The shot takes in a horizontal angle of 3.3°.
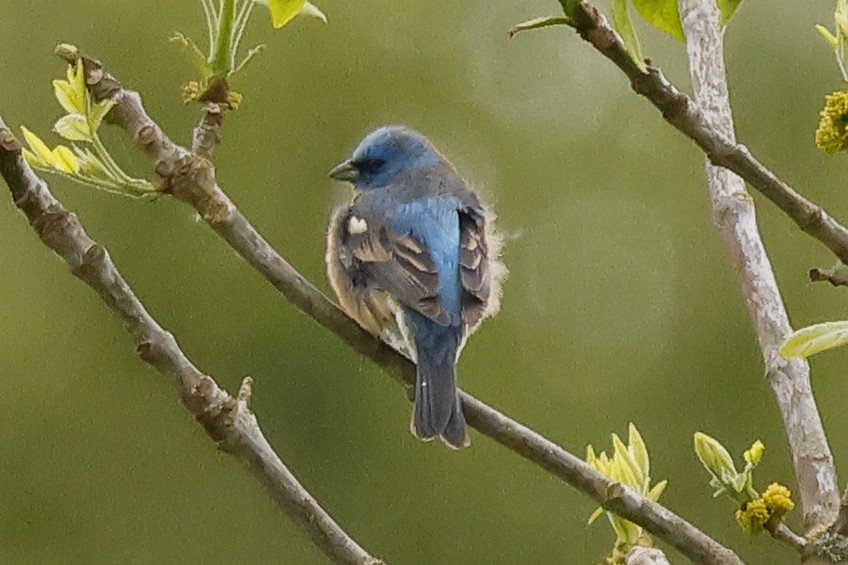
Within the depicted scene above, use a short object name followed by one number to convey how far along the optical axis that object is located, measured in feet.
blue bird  14.68
